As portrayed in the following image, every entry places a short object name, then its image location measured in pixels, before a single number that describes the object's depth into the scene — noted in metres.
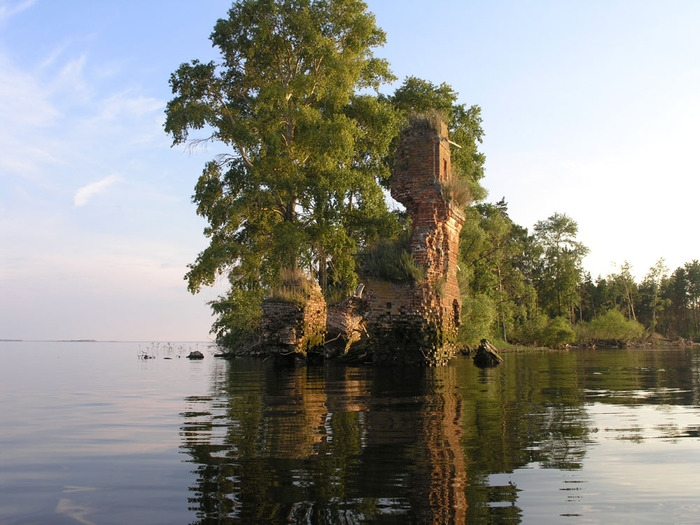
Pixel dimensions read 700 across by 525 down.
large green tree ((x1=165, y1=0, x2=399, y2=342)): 23.56
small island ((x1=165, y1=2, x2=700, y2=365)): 16.22
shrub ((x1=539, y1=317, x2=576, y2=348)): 47.81
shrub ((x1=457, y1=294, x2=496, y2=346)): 25.20
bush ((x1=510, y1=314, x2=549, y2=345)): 49.78
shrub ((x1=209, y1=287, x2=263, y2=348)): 26.20
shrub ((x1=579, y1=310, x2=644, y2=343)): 52.91
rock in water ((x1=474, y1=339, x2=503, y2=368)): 18.29
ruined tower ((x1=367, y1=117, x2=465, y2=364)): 15.95
